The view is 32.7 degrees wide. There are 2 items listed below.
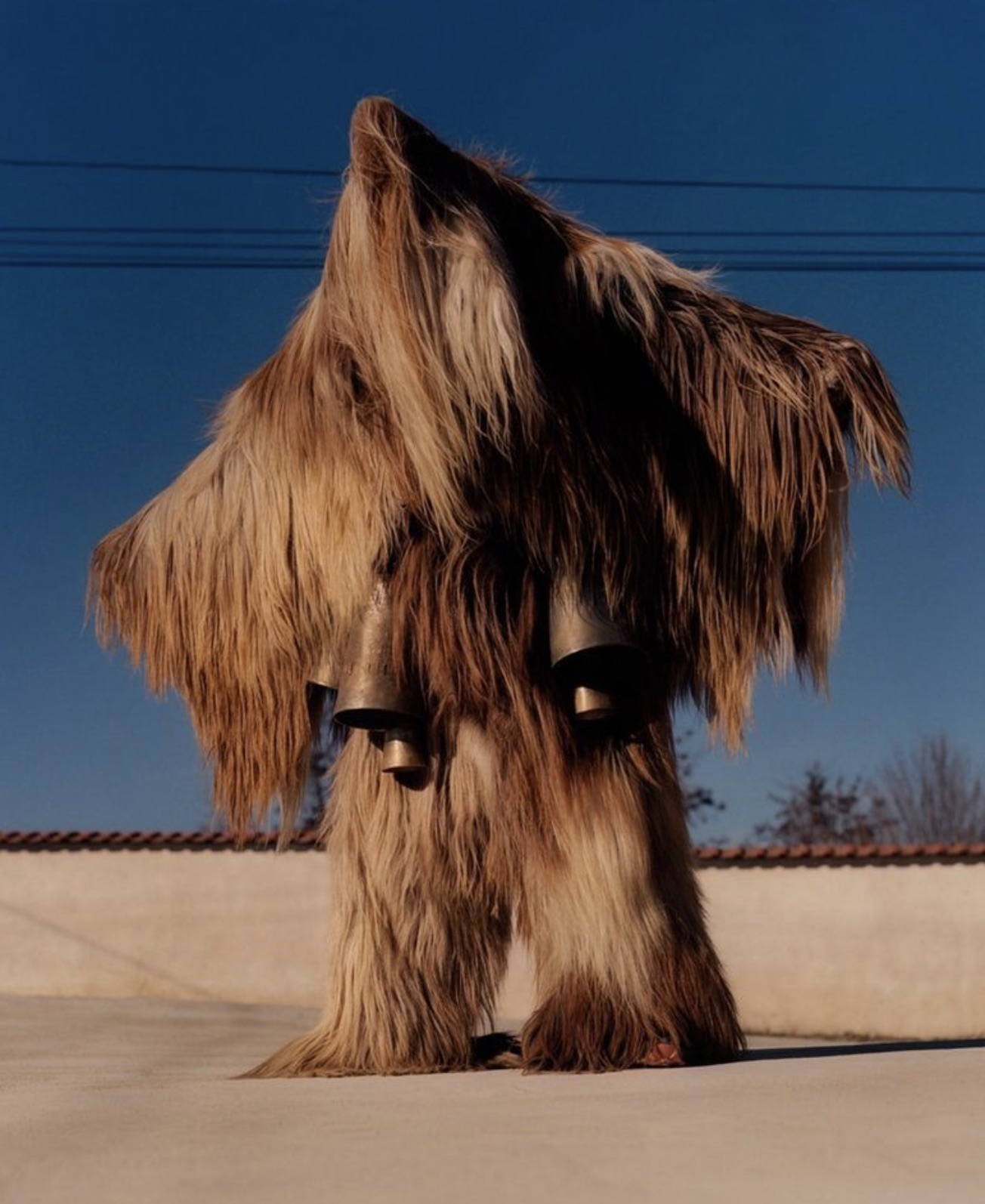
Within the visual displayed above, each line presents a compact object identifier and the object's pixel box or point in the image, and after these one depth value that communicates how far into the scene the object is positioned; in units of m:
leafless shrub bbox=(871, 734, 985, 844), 31.92
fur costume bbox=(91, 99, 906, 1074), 3.59
